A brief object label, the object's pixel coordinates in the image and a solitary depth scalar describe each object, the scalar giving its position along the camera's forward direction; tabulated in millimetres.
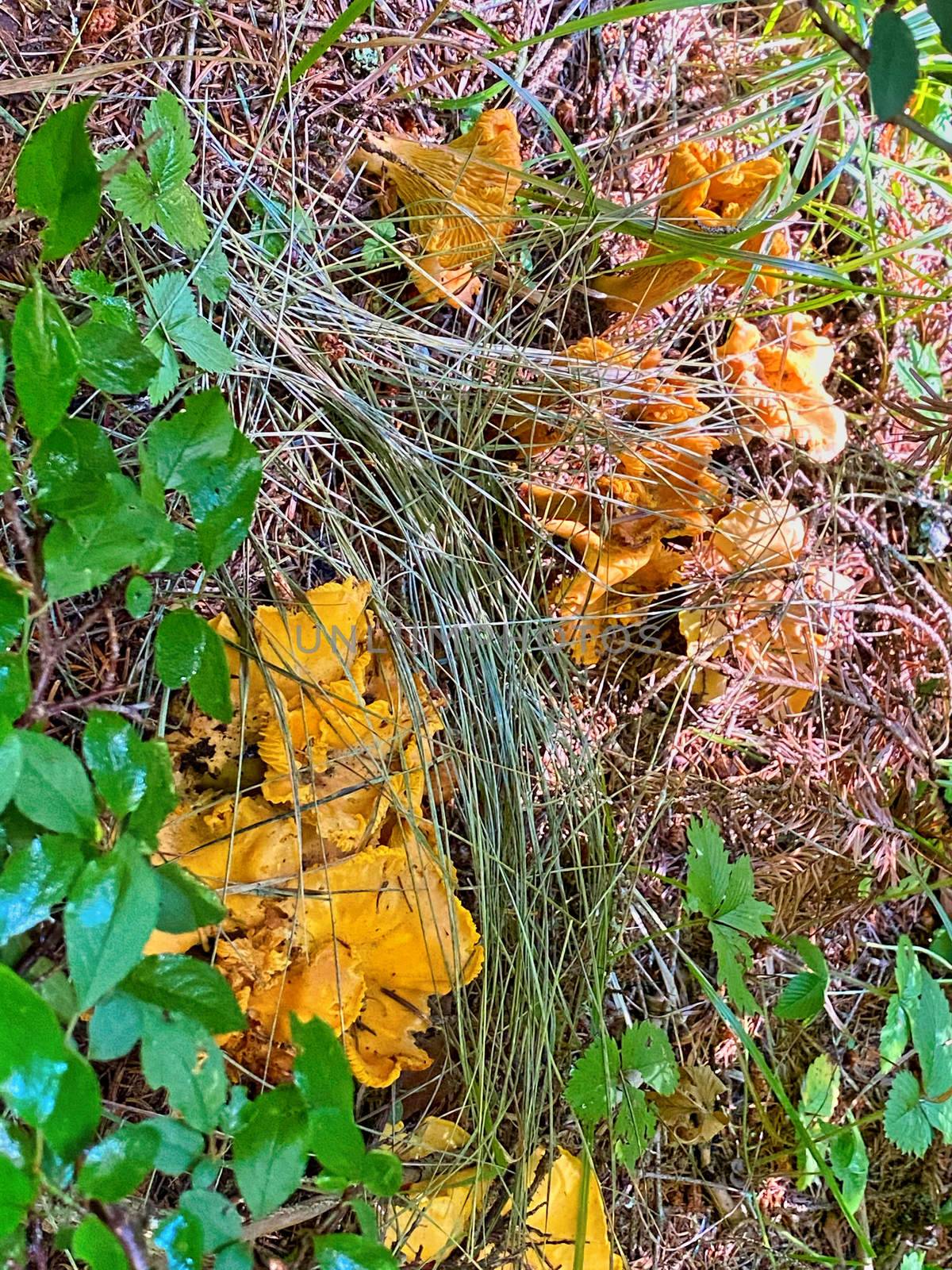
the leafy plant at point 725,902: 415
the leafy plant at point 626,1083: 399
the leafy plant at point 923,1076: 439
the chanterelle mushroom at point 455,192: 417
